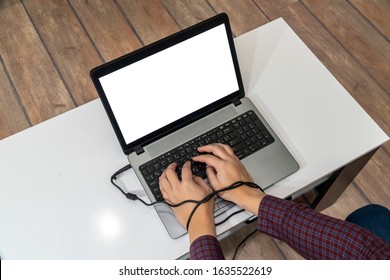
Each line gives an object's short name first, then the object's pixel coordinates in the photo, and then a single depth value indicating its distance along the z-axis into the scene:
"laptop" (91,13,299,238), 1.02
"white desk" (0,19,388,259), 1.03
